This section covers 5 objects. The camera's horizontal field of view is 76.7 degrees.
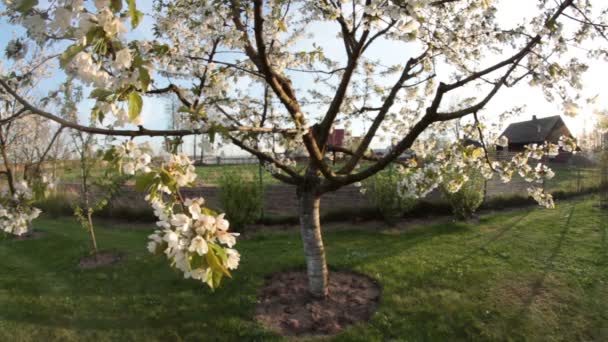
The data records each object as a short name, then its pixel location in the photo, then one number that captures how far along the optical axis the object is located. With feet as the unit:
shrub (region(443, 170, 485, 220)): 28.32
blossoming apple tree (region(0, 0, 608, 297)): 4.28
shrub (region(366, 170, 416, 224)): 28.53
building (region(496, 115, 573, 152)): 105.48
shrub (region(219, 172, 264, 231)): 27.45
